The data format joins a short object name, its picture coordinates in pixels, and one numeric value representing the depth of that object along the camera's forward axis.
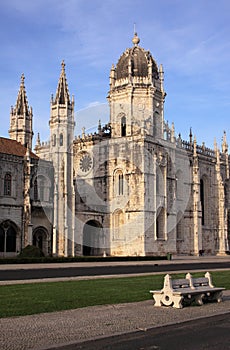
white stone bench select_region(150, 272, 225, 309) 15.06
